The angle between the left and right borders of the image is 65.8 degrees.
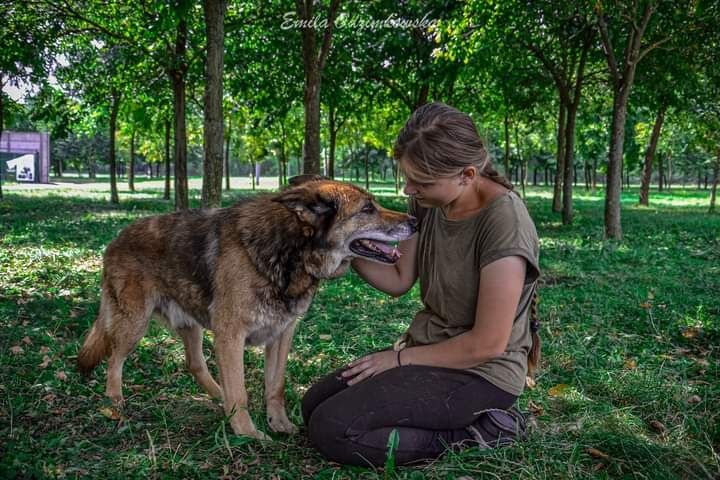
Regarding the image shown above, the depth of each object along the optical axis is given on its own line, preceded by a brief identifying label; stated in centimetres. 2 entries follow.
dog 362
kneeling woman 289
